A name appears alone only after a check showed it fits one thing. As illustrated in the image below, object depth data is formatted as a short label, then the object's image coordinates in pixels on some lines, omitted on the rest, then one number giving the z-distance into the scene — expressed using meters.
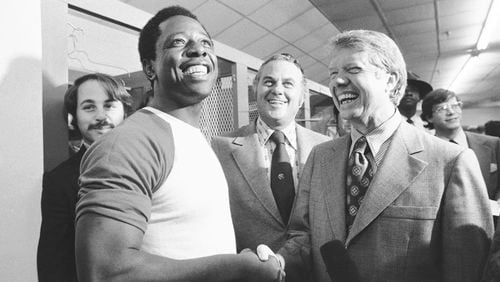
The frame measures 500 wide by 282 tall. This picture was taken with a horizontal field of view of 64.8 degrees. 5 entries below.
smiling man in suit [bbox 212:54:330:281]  1.73
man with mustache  1.19
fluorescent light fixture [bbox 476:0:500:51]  7.09
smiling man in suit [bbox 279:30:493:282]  1.21
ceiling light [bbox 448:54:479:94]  11.21
